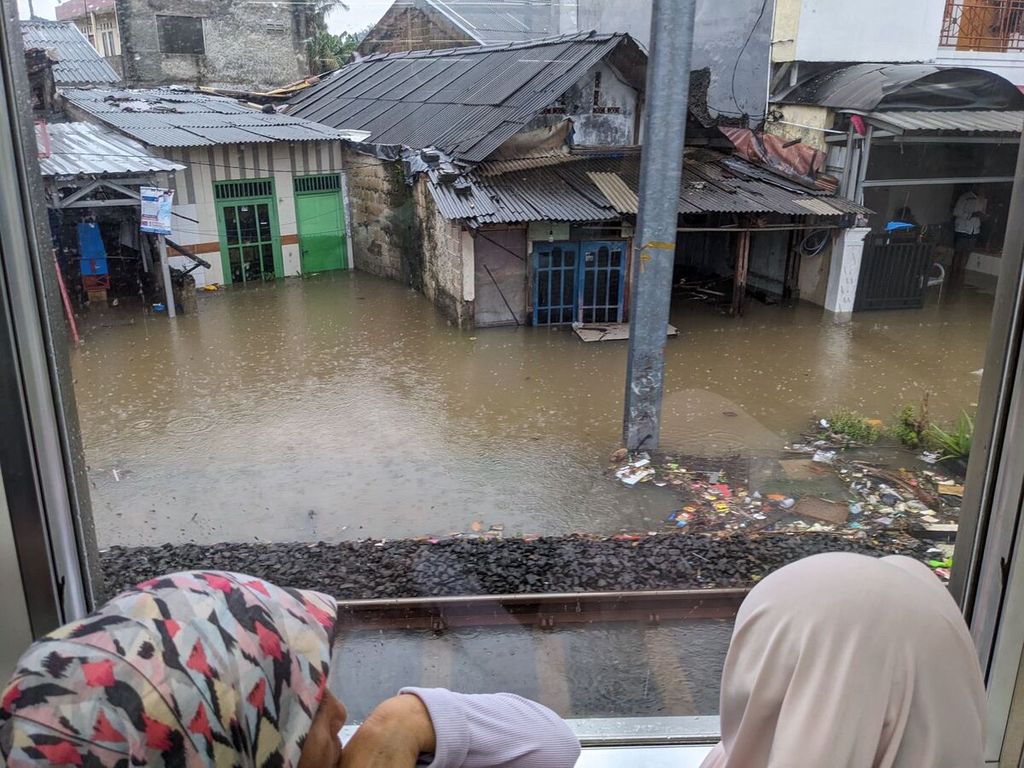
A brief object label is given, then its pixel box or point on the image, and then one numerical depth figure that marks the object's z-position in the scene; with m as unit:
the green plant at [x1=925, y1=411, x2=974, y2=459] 3.40
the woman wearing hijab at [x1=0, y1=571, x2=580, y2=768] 0.55
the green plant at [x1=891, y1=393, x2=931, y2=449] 4.71
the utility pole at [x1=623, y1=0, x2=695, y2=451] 3.87
